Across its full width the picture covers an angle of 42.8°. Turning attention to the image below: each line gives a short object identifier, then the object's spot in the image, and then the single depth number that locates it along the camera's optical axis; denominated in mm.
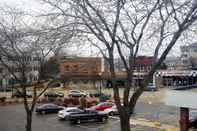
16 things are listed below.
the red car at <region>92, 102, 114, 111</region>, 26997
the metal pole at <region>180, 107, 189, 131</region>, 16304
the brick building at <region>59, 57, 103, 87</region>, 30341
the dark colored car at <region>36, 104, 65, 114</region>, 27329
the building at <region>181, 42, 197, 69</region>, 55741
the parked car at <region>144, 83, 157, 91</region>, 47037
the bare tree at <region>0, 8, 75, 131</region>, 13664
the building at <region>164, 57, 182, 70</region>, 57834
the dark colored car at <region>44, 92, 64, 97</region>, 39790
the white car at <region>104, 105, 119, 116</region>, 24819
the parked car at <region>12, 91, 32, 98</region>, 39387
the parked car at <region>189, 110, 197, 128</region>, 18711
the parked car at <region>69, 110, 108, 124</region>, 22171
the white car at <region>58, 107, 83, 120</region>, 23521
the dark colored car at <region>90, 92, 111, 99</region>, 37367
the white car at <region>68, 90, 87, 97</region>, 40961
